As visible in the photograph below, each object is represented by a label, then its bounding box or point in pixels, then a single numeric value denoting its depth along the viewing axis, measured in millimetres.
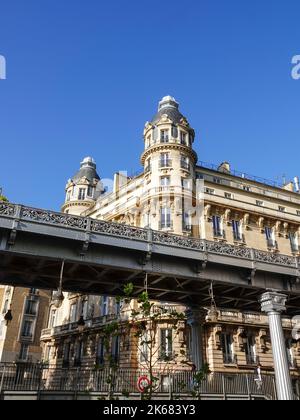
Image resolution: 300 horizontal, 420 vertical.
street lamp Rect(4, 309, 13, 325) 17503
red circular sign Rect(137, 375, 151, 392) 13617
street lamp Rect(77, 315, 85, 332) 18345
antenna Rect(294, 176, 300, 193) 56550
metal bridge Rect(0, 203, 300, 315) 16750
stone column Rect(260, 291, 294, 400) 18602
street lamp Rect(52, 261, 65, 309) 14855
